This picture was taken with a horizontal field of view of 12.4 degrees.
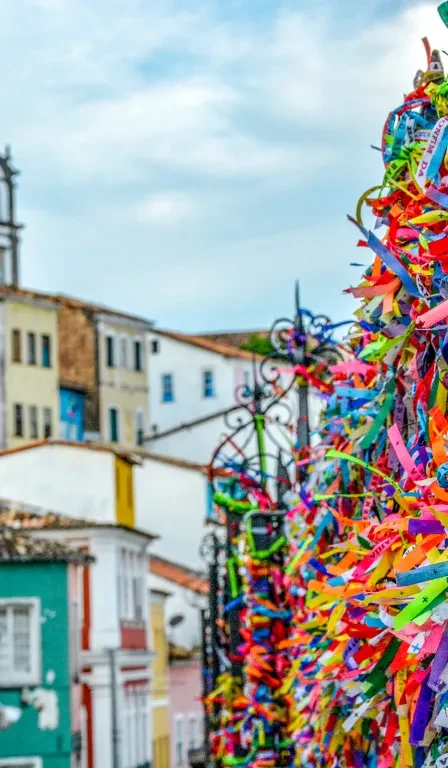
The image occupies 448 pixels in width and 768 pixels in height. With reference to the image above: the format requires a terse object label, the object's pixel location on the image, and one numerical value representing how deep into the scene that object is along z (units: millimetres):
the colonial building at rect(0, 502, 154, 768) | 44156
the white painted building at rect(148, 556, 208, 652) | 58462
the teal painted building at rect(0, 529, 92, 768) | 40469
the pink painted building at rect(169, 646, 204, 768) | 57562
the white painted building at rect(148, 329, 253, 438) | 85125
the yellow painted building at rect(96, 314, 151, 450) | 85688
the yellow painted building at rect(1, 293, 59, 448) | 77562
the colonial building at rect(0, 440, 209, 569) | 47750
